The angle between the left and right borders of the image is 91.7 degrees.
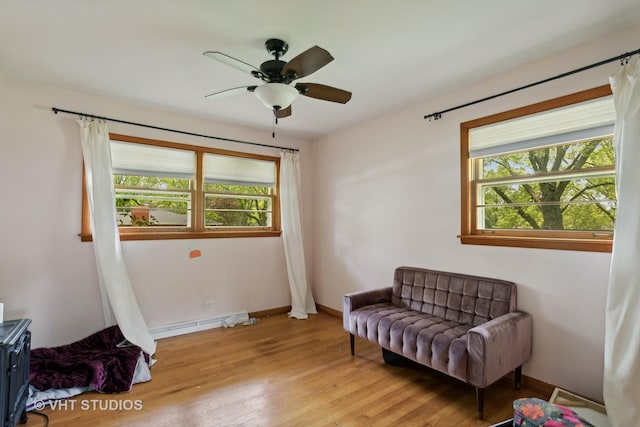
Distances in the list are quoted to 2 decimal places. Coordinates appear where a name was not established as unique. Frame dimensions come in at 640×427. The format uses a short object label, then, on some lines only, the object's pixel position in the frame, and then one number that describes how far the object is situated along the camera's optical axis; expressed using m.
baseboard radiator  3.52
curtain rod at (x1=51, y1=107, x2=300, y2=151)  3.04
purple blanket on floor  2.43
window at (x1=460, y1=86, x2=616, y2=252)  2.27
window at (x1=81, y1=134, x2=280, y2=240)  3.46
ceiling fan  1.89
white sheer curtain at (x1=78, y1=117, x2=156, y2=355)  3.03
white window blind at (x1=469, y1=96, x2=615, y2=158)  2.23
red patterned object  1.69
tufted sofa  2.13
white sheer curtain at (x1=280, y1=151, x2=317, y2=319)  4.42
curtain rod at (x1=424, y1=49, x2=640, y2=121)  2.05
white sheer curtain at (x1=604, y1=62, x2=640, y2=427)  1.79
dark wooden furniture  1.70
